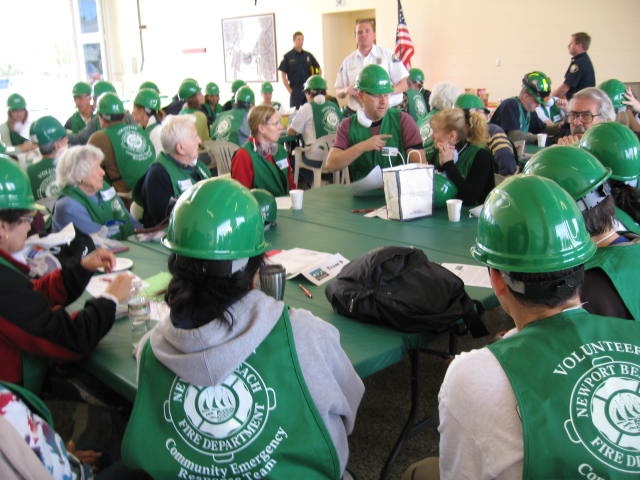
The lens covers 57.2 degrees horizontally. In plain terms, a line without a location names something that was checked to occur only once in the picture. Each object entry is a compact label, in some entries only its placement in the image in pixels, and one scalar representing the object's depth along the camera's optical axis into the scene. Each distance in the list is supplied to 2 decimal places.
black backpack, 1.96
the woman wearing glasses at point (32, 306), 1.80
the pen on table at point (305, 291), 2.32
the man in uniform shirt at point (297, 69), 10.65
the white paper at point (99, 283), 2.42
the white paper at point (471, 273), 2.36
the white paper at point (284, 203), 3.79
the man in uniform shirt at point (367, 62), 7.04
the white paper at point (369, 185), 3.77
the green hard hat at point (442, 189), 3.42
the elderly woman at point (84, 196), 3.30
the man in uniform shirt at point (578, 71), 7.23
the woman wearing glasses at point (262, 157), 4.01
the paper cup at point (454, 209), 3.25
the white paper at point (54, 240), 2.51
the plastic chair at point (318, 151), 6.44
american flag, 9.45
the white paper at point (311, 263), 2.49
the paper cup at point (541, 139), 5.32
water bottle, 1.99
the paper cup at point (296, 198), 3.67
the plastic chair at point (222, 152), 6.73
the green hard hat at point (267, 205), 3.15
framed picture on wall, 12.38
